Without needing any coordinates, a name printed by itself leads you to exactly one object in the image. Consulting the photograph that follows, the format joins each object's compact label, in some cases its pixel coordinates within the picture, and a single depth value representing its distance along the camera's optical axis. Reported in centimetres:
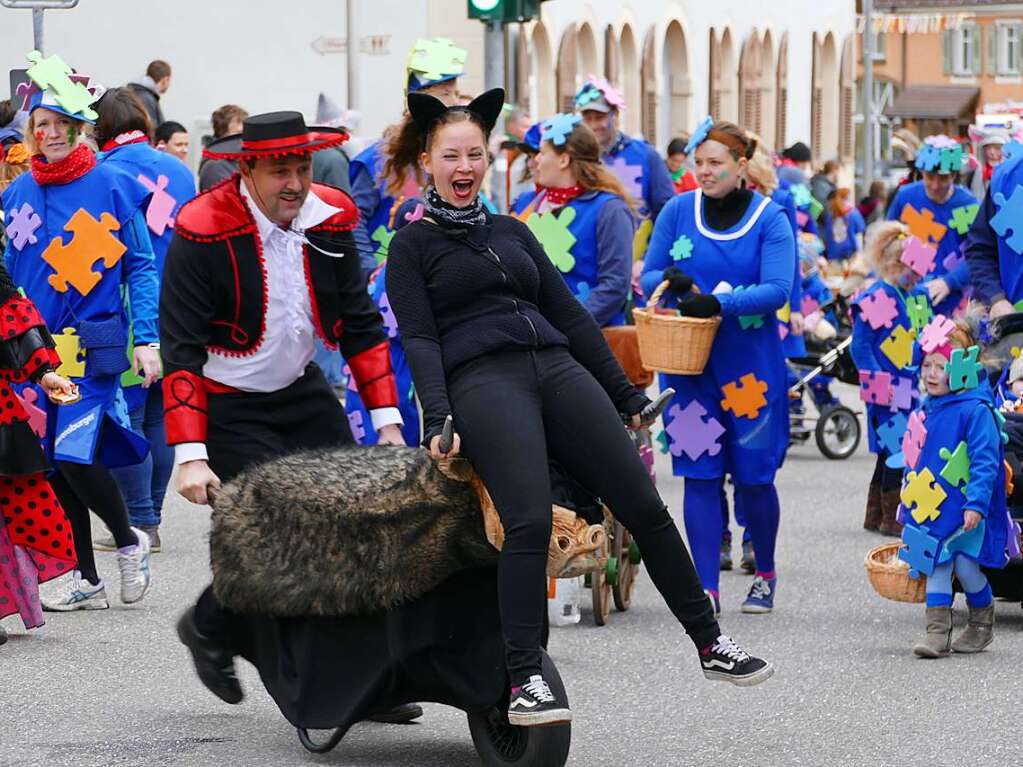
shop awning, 7281
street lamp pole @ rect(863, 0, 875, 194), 3822
